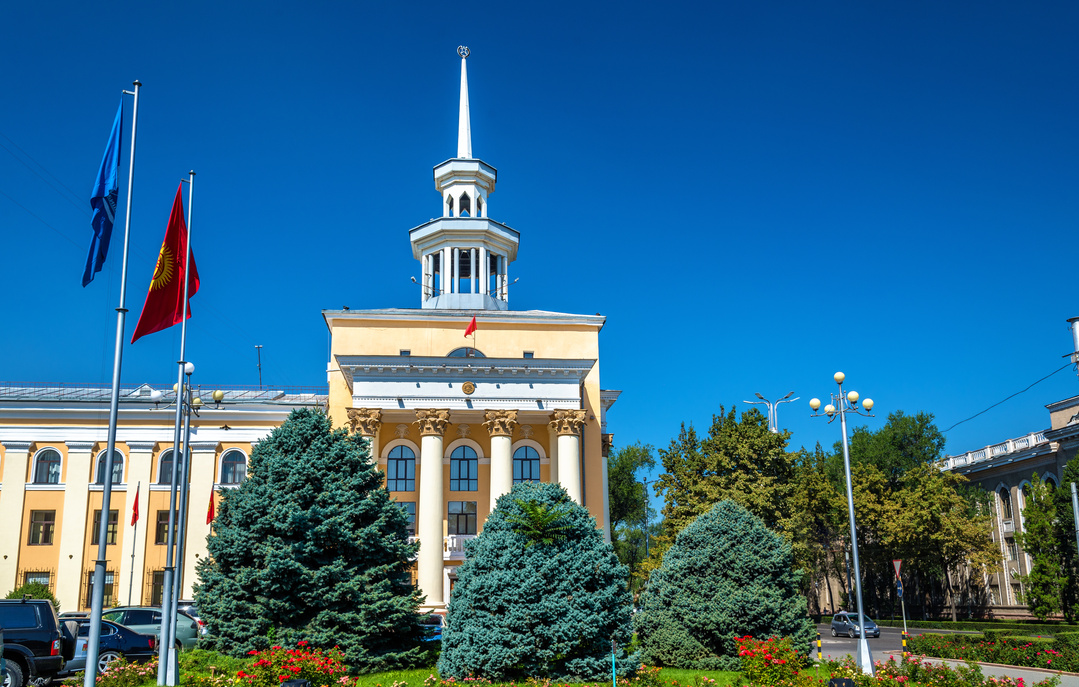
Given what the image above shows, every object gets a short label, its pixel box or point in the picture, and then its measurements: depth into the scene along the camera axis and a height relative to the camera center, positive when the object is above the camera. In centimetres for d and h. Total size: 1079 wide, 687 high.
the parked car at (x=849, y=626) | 3828 -364
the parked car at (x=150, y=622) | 2391 -180
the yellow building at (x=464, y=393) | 3603 +669
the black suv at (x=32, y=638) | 1684 -159
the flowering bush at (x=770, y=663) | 1695 -231
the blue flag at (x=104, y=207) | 1575 +629
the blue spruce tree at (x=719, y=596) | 2022 -115
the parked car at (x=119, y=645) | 2089 -215
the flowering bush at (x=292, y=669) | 1631 -218
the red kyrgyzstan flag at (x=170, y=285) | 1777 +576
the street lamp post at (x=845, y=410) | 2360 +390
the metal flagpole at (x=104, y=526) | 1371 +51
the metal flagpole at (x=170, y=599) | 1788 -92
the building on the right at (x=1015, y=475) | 4559 +385
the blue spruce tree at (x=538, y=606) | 1691 -110
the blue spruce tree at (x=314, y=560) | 1972 -14
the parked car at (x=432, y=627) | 2112 -219
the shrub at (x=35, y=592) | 3572 -139
